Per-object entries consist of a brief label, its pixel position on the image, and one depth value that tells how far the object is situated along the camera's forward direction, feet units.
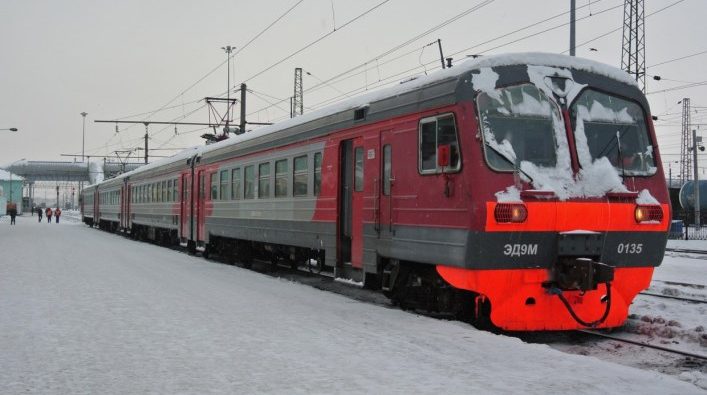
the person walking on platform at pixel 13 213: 176.07
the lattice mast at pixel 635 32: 102.70
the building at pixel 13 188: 292.40
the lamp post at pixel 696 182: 129.08
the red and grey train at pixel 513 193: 26.32
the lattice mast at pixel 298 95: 134.82
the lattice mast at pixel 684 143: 192.34
